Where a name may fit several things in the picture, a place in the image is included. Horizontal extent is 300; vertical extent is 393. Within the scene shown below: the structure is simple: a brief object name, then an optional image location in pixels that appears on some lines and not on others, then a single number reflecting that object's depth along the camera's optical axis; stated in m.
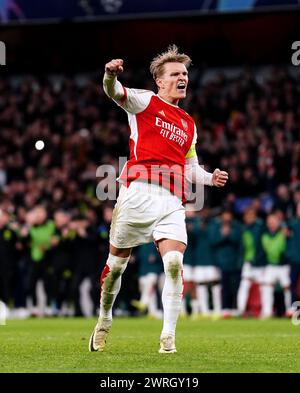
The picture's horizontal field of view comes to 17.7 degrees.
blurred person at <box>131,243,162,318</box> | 20.16
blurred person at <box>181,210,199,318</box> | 20.23
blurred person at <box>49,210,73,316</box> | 20.97
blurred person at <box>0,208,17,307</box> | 20.67
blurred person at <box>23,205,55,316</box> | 21.16
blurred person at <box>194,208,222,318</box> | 20.19
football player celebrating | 8.75
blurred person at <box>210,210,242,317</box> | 19.84
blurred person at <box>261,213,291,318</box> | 19.31
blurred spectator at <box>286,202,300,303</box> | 18.86
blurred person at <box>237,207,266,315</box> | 19.56
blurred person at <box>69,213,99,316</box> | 20.53
